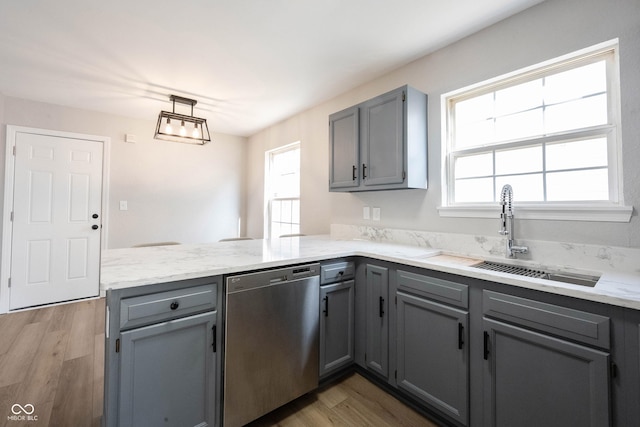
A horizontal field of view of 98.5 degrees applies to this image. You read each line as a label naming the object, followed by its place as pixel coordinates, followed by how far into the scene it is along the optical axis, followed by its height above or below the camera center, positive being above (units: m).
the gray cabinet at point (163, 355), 1.17 -0.63
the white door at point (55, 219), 3.24 -0.01
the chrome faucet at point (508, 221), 1.69 -0.01
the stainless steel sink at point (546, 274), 1.42 -0.30
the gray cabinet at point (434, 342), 1.45 -0.70
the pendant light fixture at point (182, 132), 2.74 +0.88
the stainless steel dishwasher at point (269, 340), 1.45 -0.70
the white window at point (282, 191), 3.94 +0.43
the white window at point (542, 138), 1.54 +0.53
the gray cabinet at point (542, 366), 1.05 -0.62
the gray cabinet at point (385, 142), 2.12 +0.64
